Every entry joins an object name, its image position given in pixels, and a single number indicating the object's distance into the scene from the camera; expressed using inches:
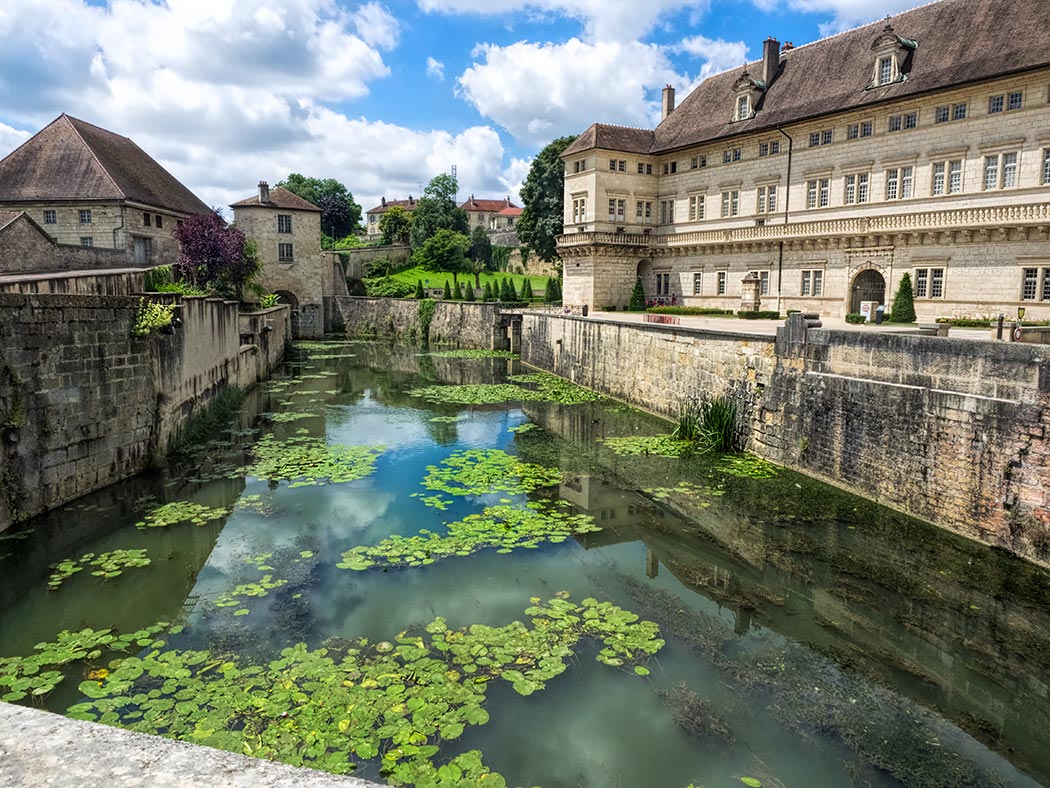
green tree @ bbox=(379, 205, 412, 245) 3297.2
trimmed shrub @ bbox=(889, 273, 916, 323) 1096.8
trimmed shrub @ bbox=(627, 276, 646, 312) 1572.3
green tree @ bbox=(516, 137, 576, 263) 2054.6
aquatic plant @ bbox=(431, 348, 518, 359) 1596.9
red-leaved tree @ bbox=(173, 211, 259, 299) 1409.9
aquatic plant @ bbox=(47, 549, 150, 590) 383.2
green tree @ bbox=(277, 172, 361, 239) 3644.2
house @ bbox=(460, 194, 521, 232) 4601.4
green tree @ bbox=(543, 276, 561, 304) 2187.7
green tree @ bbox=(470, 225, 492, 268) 3085.6
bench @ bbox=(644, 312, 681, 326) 1033.5
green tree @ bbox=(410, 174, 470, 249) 3125.0
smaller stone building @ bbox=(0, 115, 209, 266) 1478.8
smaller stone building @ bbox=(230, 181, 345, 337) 1934.1
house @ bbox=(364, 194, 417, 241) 4572.3
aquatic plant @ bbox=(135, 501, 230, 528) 466.0
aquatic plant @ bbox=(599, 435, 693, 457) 684.1
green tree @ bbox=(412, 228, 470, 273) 2837.1
